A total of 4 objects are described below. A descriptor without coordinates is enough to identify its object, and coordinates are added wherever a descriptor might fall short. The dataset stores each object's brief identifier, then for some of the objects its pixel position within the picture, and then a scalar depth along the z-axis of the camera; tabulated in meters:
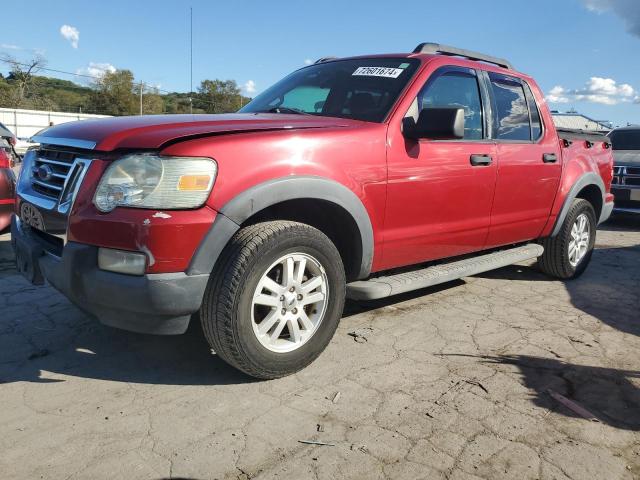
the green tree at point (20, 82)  48.38
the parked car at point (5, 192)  4.96
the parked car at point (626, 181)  9.17
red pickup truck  2.48
